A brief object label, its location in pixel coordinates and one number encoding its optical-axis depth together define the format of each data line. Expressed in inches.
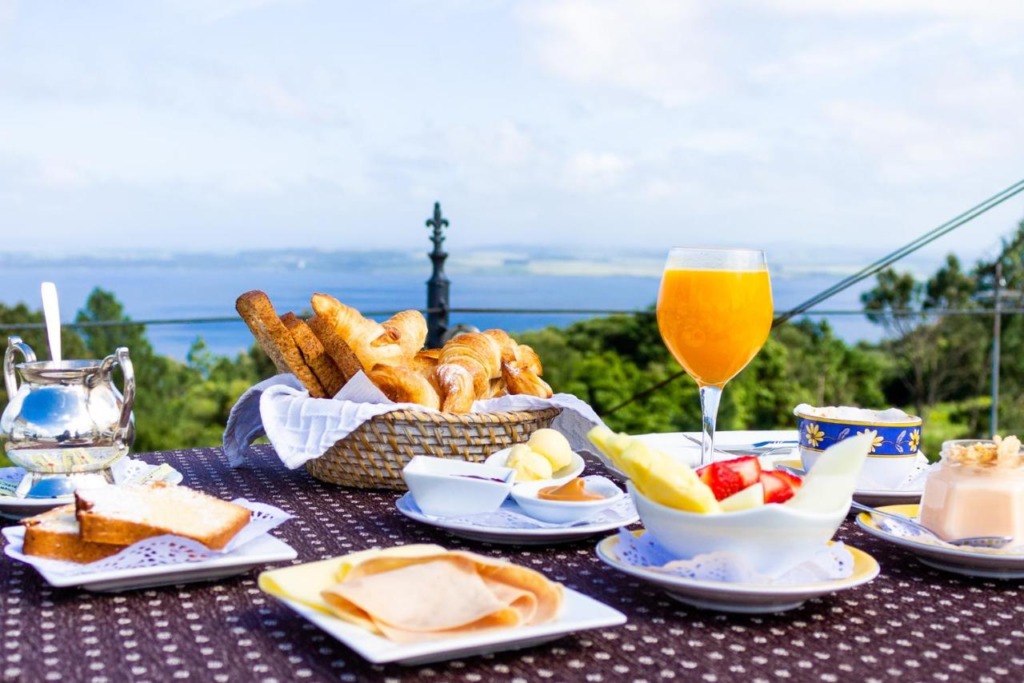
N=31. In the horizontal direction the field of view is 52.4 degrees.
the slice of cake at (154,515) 29.5
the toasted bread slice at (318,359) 50.4
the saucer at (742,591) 26.7
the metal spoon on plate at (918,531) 32.4
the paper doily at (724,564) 27.3
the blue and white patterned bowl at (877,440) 40.1
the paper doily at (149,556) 29.1
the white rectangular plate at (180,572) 28.2
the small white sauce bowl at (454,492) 36.4
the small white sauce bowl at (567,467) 43.2
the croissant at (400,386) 48.8
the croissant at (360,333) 51.8
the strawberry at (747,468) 29.9
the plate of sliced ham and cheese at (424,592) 23.7
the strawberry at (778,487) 29.6
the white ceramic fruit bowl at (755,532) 26.5
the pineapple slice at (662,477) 27.4
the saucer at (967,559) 31.6
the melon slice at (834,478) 27.5
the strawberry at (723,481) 30.0
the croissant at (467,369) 50.1
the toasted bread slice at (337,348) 49.7
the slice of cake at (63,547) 29.9
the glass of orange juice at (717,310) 47.9
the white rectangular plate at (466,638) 22.5
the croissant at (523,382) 53.1
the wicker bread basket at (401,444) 44.4
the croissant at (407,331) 55.4
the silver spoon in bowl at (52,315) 41.1
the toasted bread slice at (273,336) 49.6
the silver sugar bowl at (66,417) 37.6
